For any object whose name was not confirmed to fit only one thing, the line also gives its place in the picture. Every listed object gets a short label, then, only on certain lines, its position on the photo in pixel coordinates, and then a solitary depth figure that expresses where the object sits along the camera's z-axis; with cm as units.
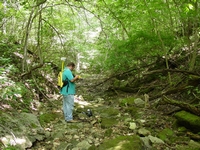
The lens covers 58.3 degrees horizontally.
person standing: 545
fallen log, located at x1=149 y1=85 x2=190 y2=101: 540
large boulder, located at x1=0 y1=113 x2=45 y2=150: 341
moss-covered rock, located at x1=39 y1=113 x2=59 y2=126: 510
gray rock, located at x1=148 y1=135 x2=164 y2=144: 396
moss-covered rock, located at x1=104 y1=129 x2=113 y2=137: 454
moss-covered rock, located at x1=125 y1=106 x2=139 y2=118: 576
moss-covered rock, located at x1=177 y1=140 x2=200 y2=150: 357
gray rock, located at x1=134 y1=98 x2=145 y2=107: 663
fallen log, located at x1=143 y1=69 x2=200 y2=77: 501
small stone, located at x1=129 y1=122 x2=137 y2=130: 481
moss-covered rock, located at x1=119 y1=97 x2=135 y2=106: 682
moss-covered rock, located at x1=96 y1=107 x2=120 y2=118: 614
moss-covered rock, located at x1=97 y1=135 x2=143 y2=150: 367
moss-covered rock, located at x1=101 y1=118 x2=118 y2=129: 512
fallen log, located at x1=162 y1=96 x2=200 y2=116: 435
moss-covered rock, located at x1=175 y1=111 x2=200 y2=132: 415
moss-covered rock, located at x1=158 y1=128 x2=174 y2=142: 415
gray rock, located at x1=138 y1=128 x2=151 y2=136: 435
